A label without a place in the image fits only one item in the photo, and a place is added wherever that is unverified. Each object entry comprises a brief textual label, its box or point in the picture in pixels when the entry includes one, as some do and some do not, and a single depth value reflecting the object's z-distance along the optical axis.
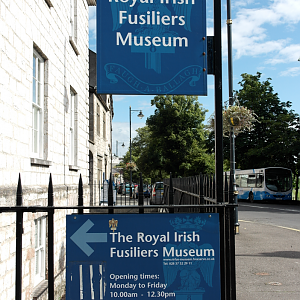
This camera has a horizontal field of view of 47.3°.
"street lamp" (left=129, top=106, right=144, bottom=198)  41.14
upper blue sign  3.27
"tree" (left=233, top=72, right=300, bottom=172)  29.72
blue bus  27.97
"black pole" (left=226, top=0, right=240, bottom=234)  10.75
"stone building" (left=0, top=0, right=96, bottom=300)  4.34
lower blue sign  2.92
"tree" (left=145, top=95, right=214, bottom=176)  39.97
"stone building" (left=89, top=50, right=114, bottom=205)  19.44
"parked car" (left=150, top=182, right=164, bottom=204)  20.20
